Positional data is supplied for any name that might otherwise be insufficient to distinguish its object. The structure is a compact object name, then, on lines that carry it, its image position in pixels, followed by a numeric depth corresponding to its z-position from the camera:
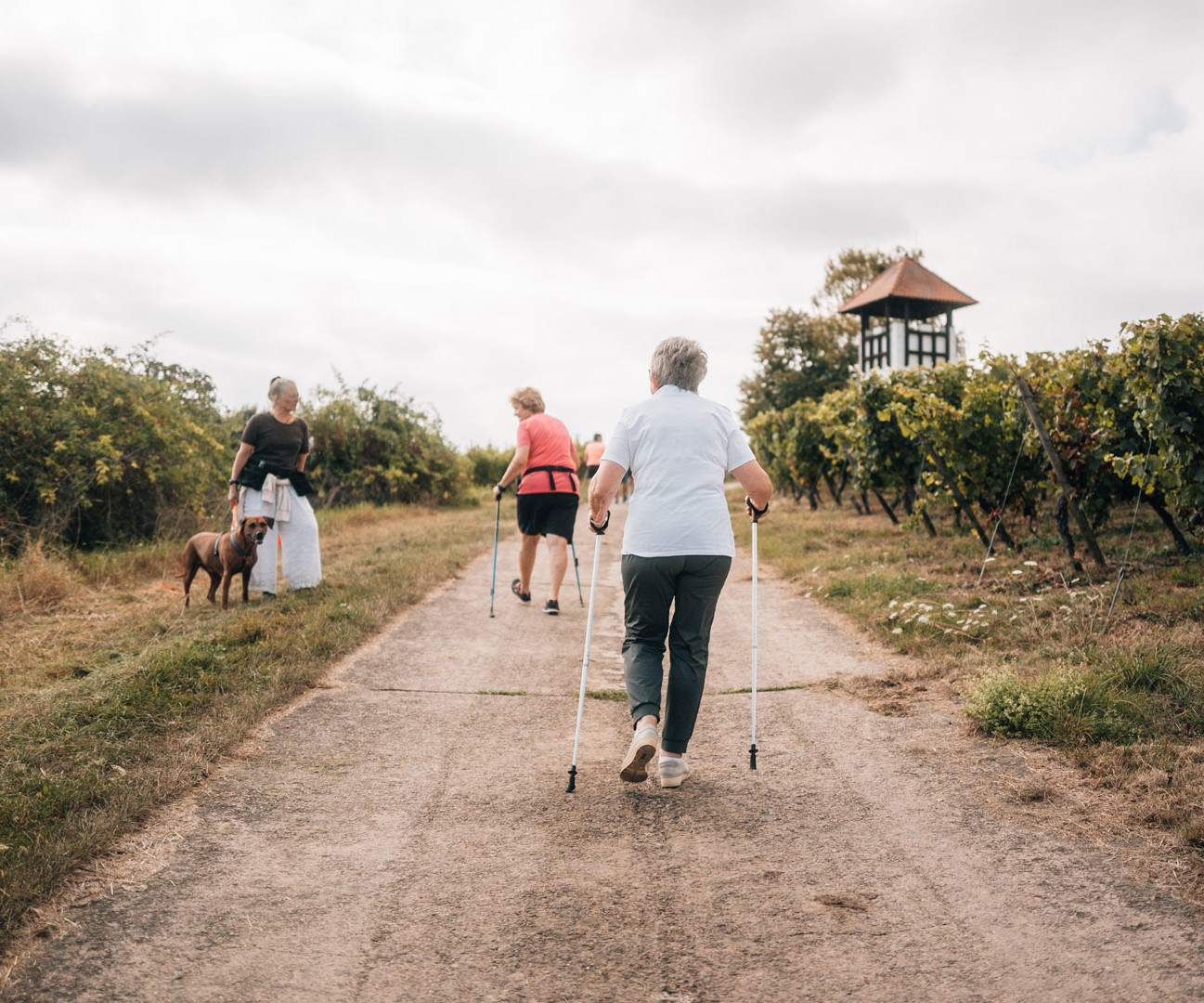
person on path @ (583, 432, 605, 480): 20.17
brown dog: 7.65
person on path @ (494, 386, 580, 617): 7.92
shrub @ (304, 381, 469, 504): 21.77
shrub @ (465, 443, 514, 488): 36.09
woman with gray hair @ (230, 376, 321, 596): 7.89
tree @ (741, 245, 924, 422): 44.72
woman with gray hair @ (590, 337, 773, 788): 3.84
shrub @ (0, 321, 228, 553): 10.50
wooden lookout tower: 30.44
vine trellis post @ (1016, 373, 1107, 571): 7.62
